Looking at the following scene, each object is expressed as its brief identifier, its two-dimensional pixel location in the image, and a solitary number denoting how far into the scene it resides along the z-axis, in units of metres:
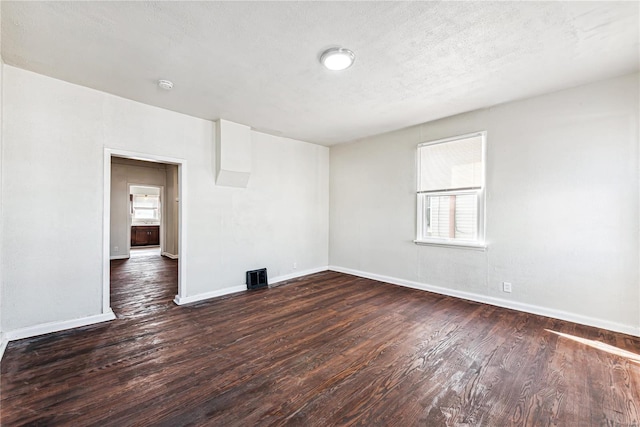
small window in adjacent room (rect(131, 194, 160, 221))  10.92
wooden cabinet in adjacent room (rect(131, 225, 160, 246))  9.80
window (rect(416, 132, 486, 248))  3.81
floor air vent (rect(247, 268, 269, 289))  4.49
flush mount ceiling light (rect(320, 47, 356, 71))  2.33
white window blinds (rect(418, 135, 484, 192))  3.81
